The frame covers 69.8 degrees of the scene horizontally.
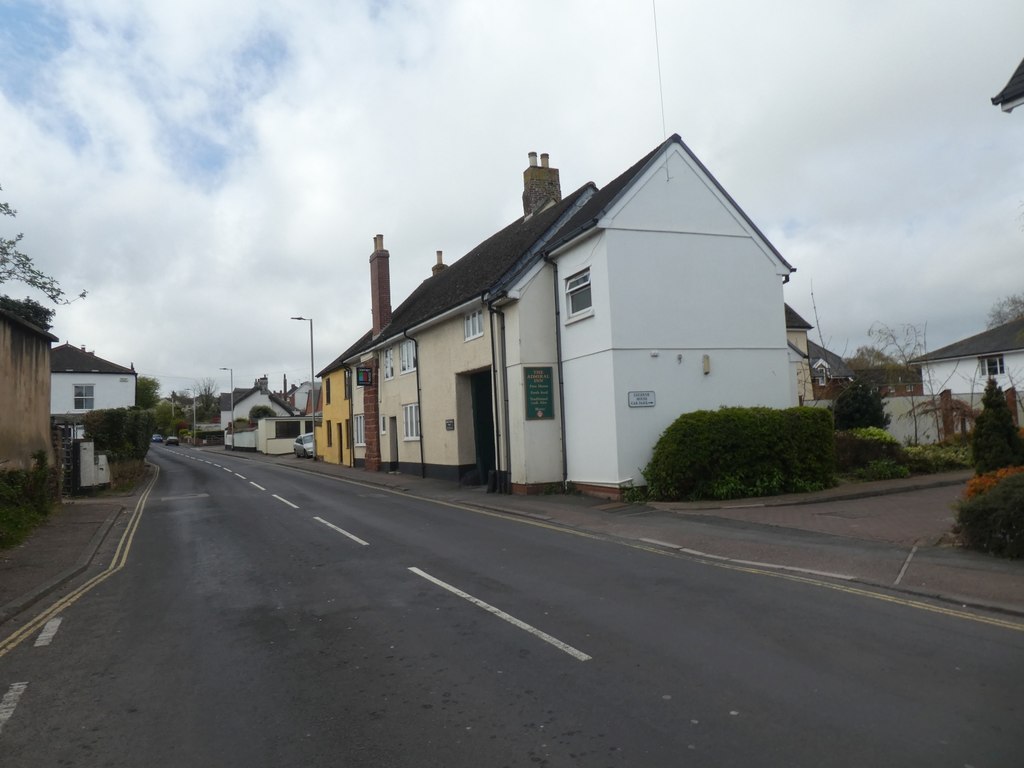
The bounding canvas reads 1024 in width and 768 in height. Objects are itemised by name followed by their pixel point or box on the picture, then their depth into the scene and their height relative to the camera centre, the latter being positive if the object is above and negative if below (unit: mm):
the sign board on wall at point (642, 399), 16656 +493
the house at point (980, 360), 39000 +2624
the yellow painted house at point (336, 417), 37656 +959
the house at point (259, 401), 93062 +4748
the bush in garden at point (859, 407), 23469 +113
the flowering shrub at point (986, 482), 9812 -1037
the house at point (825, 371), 28484 +2496
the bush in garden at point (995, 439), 11539 -549
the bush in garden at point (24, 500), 13203 -1090
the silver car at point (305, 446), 49312 -672
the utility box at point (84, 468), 23188 -705
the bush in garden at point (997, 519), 8531 -1370
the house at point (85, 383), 52344 +4570
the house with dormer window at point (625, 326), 16875 +2375
